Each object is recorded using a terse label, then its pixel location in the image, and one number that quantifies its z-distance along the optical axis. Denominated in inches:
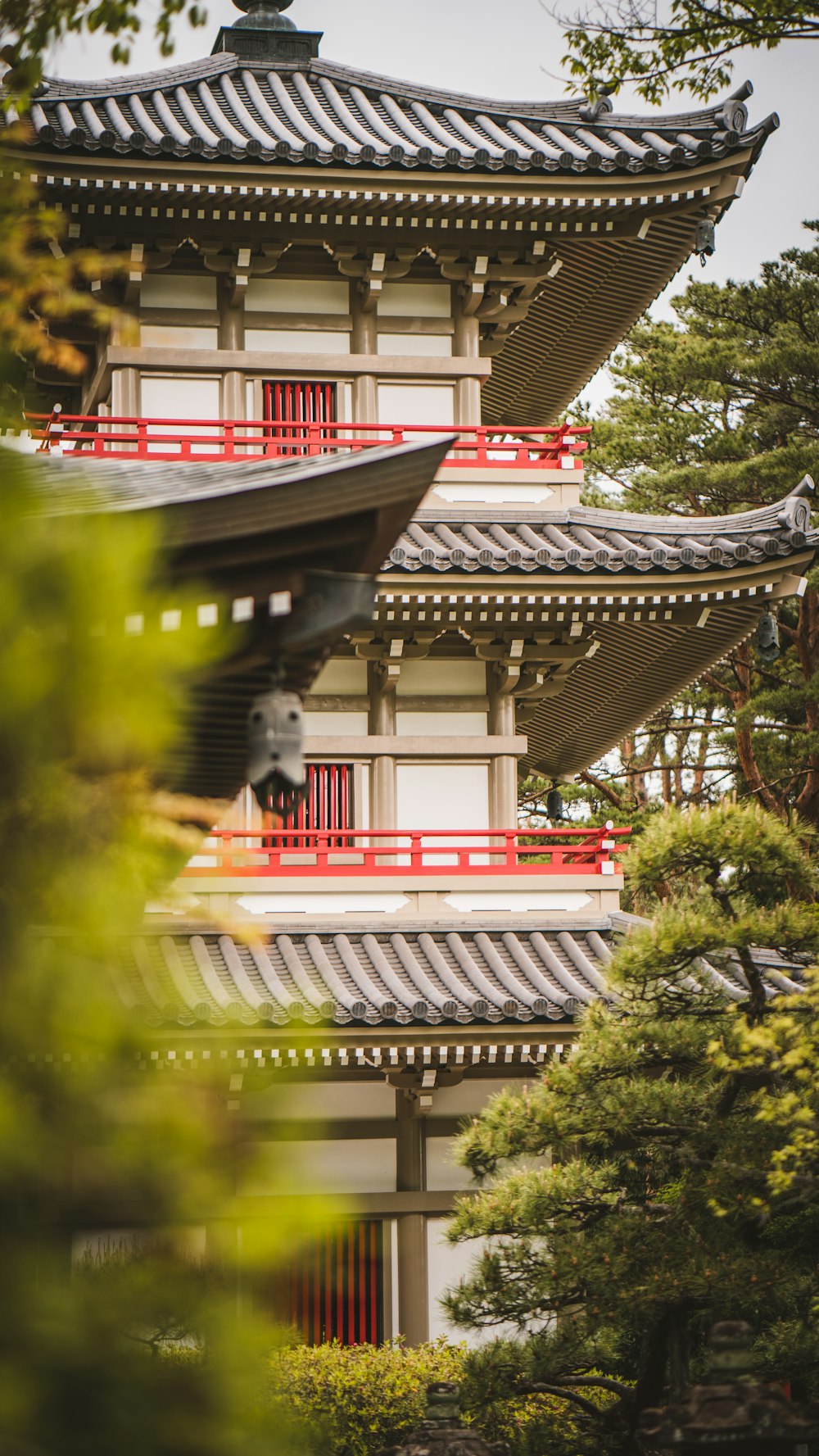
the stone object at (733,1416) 528.4
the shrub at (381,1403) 758.5
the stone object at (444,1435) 612.1
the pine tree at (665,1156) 671.1
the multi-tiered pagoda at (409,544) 990.4
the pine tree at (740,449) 2127.2
